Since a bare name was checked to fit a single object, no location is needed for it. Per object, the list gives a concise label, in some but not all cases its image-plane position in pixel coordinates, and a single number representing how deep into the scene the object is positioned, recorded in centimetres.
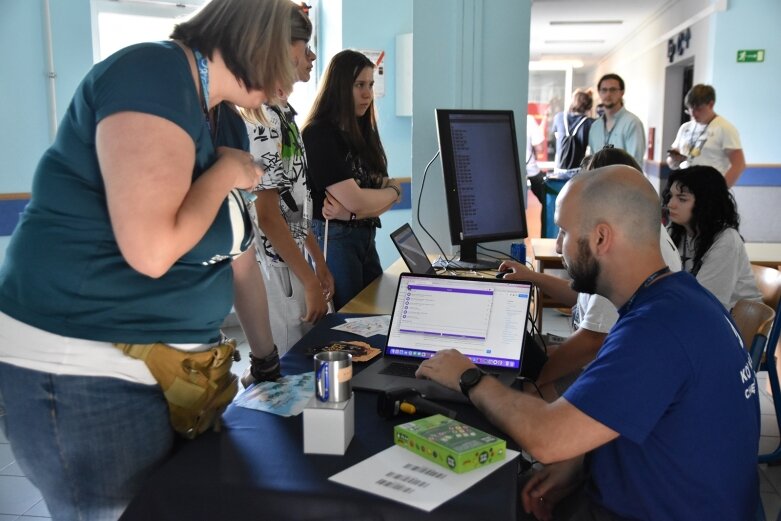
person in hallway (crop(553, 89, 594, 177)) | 665
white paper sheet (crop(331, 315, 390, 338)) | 197
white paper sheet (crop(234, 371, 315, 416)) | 137
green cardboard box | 113
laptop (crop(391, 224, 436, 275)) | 239
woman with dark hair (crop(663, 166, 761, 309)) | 270
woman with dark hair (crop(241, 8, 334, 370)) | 203
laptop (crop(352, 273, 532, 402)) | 166
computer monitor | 256
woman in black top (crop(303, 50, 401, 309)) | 247
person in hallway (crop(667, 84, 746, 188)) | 583
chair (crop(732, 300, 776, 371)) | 230
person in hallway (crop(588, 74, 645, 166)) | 614
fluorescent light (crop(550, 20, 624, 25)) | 1158
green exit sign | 714
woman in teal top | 103
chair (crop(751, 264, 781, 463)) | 260
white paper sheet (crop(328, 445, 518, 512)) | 105
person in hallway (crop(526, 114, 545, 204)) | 640
